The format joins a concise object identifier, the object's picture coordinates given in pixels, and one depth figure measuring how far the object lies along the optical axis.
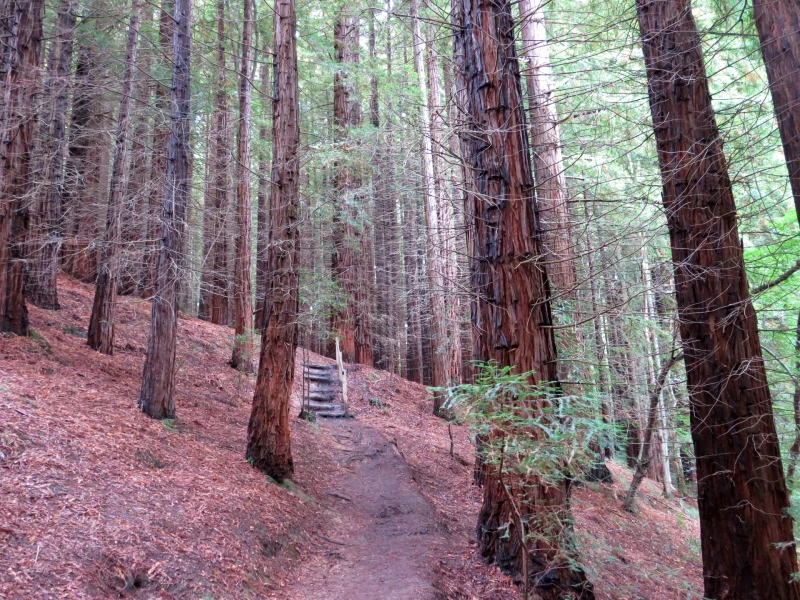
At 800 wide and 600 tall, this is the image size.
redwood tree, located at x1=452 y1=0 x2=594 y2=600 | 4.70
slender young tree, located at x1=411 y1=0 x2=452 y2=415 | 12.55
